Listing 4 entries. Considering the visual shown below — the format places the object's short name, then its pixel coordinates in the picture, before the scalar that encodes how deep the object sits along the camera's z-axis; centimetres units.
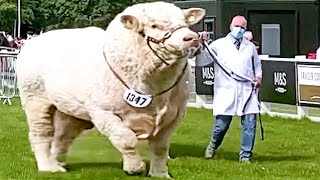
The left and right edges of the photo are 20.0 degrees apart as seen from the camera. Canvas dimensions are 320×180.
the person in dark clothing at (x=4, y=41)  4612
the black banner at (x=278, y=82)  2069
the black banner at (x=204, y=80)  2362
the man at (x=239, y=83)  1286
